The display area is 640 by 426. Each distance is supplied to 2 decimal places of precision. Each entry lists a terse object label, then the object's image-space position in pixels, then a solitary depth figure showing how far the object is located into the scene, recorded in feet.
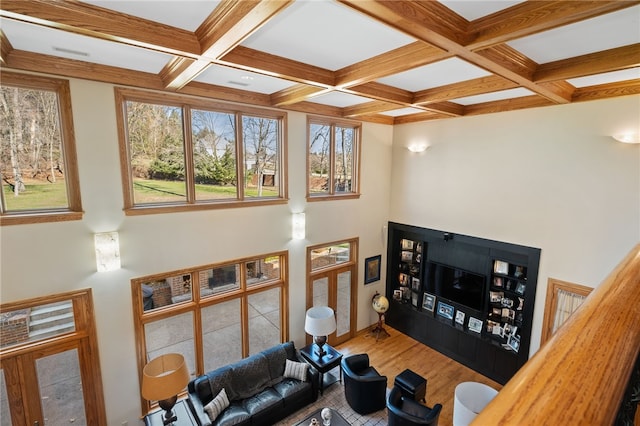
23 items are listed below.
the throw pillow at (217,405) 14.03
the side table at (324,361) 17.48
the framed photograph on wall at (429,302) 21.65
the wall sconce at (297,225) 18.50
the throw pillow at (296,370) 16.76
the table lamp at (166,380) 11.99
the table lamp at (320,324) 17.76
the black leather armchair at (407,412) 13.23
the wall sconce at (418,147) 21.18
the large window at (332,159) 19.51
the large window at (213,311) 14.64
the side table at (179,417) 13.76
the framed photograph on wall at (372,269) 22.97
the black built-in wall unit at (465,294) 17.56
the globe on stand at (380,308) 22.91
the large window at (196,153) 13.66
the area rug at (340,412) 15.60
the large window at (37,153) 11.16
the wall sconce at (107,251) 12.43
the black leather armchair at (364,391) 15.75
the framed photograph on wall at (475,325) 19.19
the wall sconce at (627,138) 13.24
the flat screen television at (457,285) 19.21
